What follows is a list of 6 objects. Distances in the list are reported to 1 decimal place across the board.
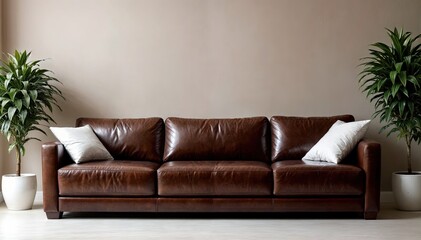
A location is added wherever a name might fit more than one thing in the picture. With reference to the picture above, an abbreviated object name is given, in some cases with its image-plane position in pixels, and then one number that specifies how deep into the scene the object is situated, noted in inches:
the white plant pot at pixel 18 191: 227.6
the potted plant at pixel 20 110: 225.6
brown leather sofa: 204.7
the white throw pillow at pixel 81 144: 218.8
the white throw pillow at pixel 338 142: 214.5
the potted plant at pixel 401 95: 220.2
